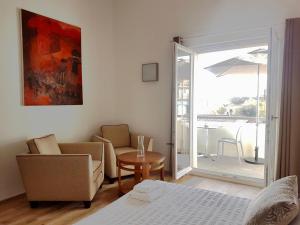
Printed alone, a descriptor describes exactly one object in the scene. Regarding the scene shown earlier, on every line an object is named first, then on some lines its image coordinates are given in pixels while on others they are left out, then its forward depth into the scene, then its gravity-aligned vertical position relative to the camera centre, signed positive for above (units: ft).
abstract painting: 10.60 +1.84
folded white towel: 5.58 -2.27
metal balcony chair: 16.37 -2.79
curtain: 9.48 -0.24
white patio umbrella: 15.55 +2.46
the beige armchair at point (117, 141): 11.71 -2.32
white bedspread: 4.60 -2.31
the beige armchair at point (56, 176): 8.85 -2.83
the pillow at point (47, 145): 9.38 -1.86
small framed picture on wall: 13.60 +1.59
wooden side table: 9.93 -2.66
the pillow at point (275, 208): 3.68 -1.72
